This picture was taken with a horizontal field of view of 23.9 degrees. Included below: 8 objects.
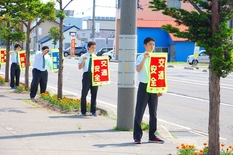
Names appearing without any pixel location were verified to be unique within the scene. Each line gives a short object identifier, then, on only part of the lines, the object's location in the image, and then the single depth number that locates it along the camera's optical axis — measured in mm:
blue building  63875
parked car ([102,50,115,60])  66938
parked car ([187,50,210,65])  51931
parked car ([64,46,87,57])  81688
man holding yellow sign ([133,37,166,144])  9539
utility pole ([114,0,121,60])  66062
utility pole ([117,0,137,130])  10906
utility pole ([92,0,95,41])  61281
